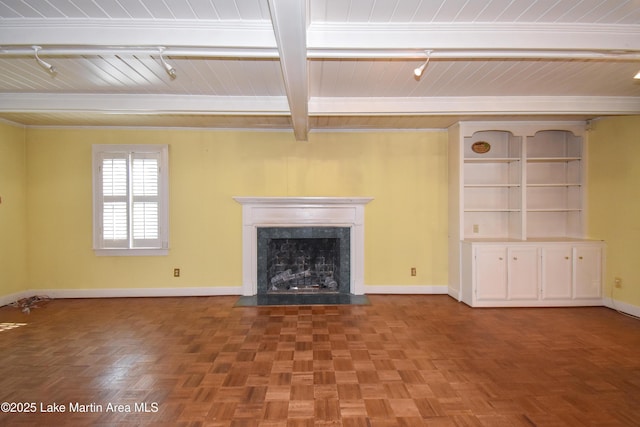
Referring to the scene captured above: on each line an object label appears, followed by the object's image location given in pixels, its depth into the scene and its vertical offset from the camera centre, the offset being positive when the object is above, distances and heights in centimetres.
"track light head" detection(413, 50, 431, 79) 239 +105
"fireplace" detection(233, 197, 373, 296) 471 -24
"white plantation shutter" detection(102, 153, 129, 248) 457 +14
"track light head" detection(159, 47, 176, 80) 233 +107
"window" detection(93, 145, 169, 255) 457 +16
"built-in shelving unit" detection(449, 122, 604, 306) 416 -7
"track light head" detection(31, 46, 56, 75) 233 +106
